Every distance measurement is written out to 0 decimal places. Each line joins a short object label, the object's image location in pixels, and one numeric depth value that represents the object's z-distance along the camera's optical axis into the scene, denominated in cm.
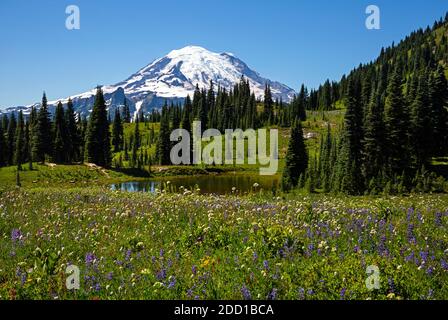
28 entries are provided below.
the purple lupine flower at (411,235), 954
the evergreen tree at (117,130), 13838
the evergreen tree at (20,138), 9715
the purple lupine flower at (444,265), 760
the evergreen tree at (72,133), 9919
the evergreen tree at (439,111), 6375
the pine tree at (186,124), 12240
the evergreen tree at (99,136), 8950
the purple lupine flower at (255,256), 815
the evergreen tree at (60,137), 9300
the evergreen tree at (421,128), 5669
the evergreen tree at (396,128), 5316
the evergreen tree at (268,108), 15512
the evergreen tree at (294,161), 6300
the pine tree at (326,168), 4841
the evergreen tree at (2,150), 10331
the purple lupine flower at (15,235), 1050
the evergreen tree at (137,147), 10374
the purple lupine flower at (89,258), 830
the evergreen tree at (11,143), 10918
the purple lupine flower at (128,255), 869
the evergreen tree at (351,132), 5087
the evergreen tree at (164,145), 10788
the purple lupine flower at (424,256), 810
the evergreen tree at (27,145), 10236
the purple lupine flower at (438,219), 1166
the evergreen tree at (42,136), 8875
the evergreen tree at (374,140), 5306
